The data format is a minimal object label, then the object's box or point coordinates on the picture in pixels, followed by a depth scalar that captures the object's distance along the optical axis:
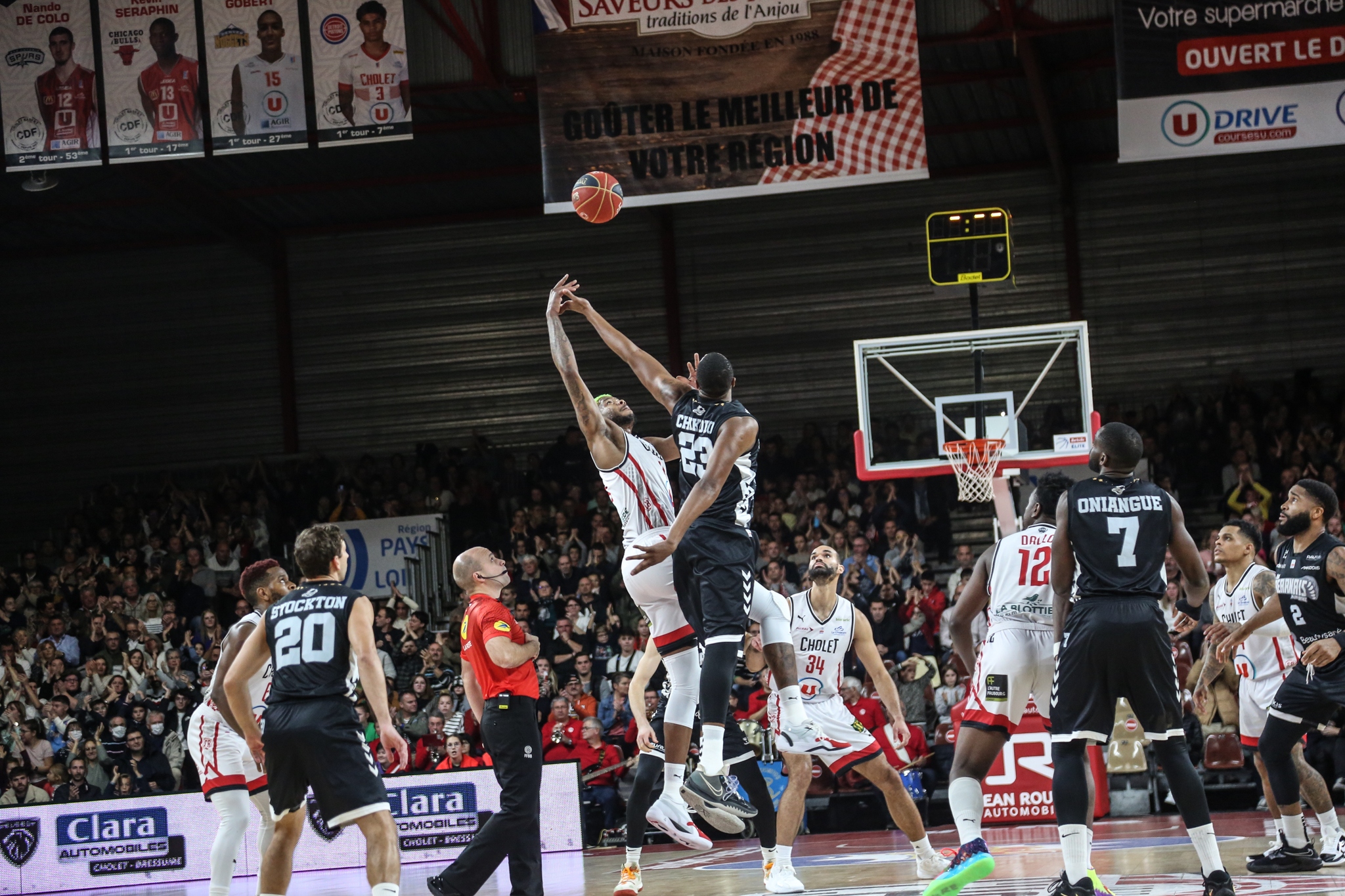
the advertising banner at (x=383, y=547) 23.80
